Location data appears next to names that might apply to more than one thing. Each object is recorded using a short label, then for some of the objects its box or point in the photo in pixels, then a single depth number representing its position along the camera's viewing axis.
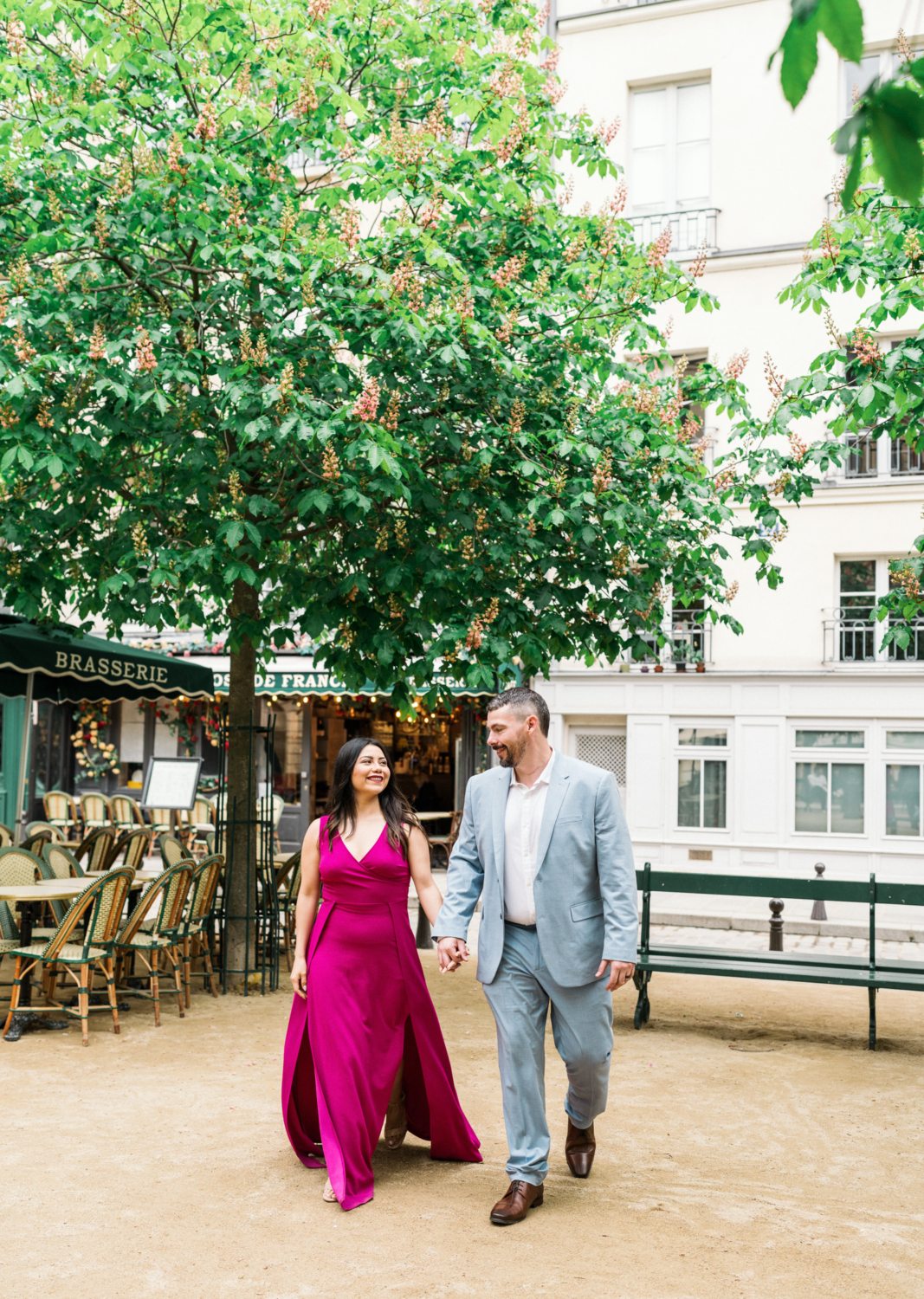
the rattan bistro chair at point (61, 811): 19.81
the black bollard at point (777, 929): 10.81
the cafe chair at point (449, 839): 19.70
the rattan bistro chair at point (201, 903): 9.11
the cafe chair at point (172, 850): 10.32
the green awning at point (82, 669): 9.96
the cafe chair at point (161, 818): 20.11
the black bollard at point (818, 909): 14.43
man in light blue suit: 4.58
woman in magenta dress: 4.87
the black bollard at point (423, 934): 11.92
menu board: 15.90
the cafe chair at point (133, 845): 11.25
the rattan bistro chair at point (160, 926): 8.58
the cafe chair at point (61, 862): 9.89
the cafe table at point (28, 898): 7.99
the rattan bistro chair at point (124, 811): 20.17
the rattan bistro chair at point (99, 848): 11.62
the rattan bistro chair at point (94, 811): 19.77
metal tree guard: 9.76
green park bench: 8.12
